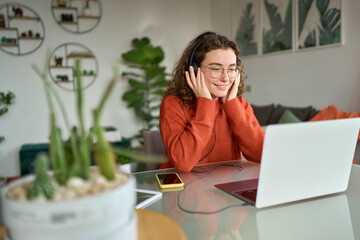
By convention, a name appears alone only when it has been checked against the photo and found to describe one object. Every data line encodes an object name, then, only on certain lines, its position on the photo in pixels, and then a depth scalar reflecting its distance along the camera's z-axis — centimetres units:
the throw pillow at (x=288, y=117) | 281
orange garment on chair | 218
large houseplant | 421
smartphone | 93
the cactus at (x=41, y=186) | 37
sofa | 287
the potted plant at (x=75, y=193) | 35
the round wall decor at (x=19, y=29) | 374
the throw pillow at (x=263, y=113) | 336
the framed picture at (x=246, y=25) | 384
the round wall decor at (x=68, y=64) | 398
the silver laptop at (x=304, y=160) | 71
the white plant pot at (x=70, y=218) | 35
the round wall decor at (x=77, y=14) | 395
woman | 131
